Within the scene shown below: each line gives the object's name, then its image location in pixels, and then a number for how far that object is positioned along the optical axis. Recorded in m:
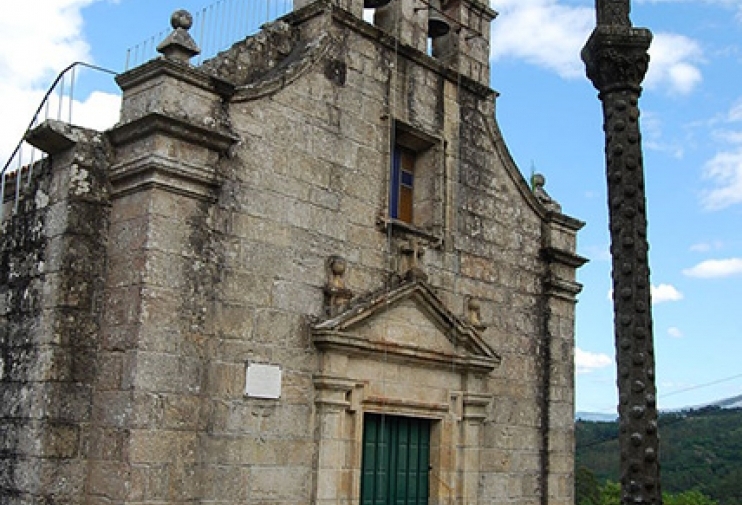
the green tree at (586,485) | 25.84
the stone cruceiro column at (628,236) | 4.03
